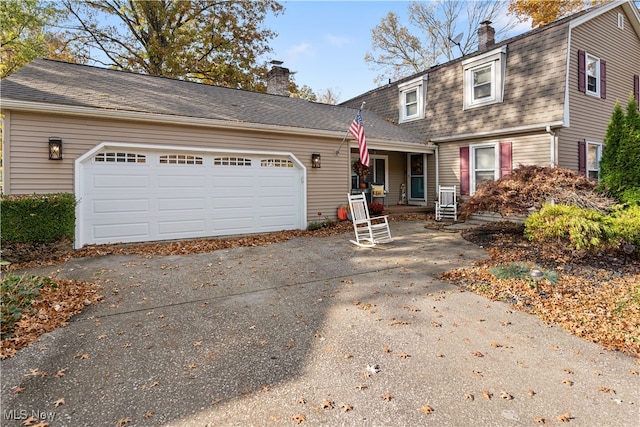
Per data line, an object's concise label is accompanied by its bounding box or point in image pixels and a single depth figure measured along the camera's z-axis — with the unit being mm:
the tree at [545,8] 16438
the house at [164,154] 6289
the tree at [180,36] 15164
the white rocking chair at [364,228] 7162
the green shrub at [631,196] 6207
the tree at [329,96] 27562
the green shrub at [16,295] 3162
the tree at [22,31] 14234
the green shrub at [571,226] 5148
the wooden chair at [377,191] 11812
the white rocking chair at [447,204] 10656
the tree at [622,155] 6449
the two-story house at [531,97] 8844
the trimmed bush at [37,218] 5297
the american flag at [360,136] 7961
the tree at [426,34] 21500
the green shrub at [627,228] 5391
